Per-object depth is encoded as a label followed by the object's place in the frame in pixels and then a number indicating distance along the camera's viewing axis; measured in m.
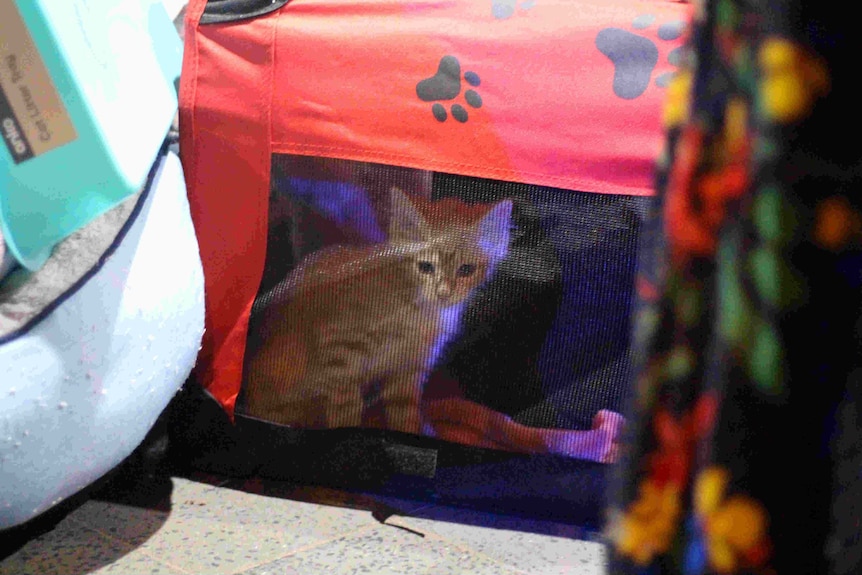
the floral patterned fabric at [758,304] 1.08
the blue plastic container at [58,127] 2.07
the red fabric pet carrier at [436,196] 2.20
